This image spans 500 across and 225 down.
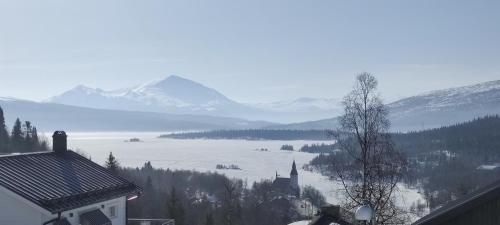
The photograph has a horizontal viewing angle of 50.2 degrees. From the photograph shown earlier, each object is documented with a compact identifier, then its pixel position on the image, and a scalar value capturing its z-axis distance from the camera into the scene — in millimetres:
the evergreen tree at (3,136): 86544
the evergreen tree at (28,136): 90875
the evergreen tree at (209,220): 61344
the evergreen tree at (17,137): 89531
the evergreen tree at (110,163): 59462
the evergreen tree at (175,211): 57688
